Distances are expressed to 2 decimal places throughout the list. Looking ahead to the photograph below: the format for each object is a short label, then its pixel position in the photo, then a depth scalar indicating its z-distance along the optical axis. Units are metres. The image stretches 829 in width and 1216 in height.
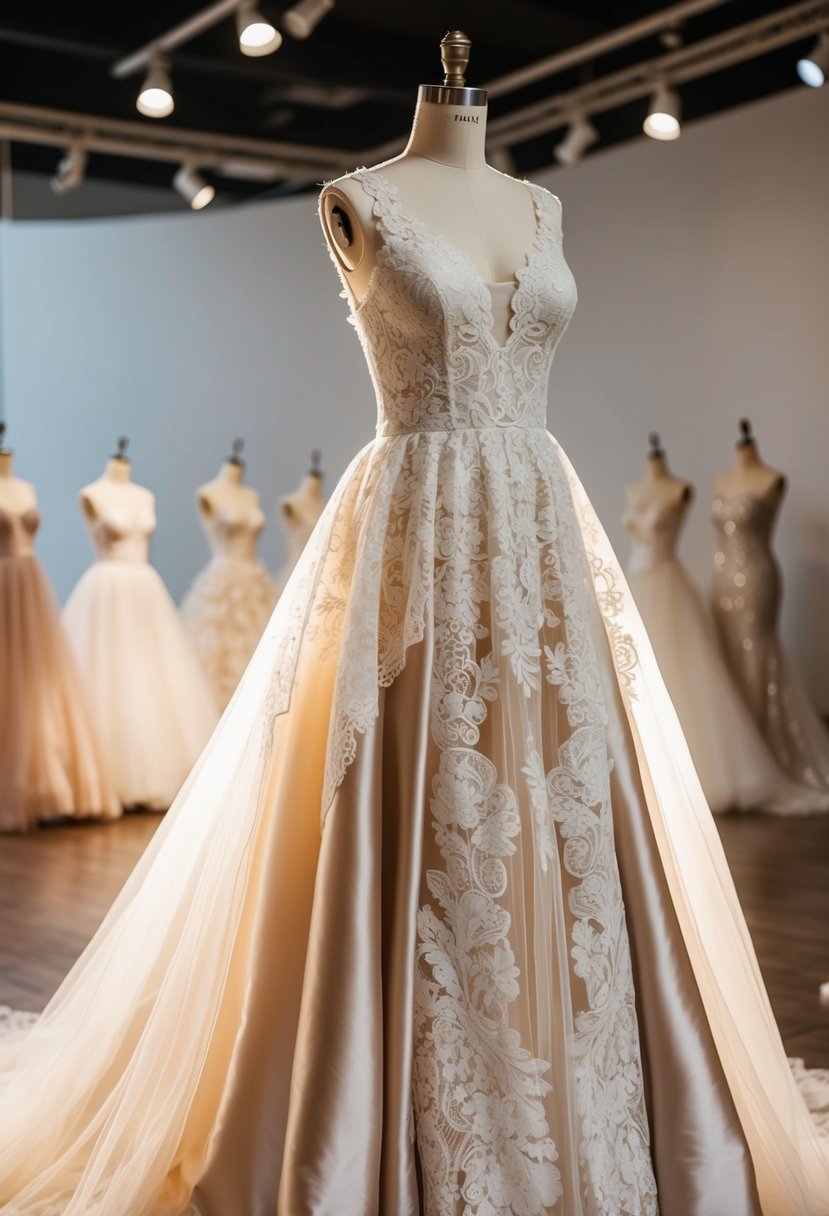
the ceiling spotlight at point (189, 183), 7.54
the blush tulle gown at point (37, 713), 6.14
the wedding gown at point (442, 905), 2.08
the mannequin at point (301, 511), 8.10
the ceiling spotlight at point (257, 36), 5.41
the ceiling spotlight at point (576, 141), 7.05
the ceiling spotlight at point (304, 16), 5.51
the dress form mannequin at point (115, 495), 7.01
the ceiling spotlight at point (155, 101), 6.12
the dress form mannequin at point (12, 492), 6.60
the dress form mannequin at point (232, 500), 7.80
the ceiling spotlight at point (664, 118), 6.30
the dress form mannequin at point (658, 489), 7.01
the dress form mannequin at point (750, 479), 6.84
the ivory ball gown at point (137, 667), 6.56
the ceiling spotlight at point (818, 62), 6.12
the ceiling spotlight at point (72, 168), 7.45
